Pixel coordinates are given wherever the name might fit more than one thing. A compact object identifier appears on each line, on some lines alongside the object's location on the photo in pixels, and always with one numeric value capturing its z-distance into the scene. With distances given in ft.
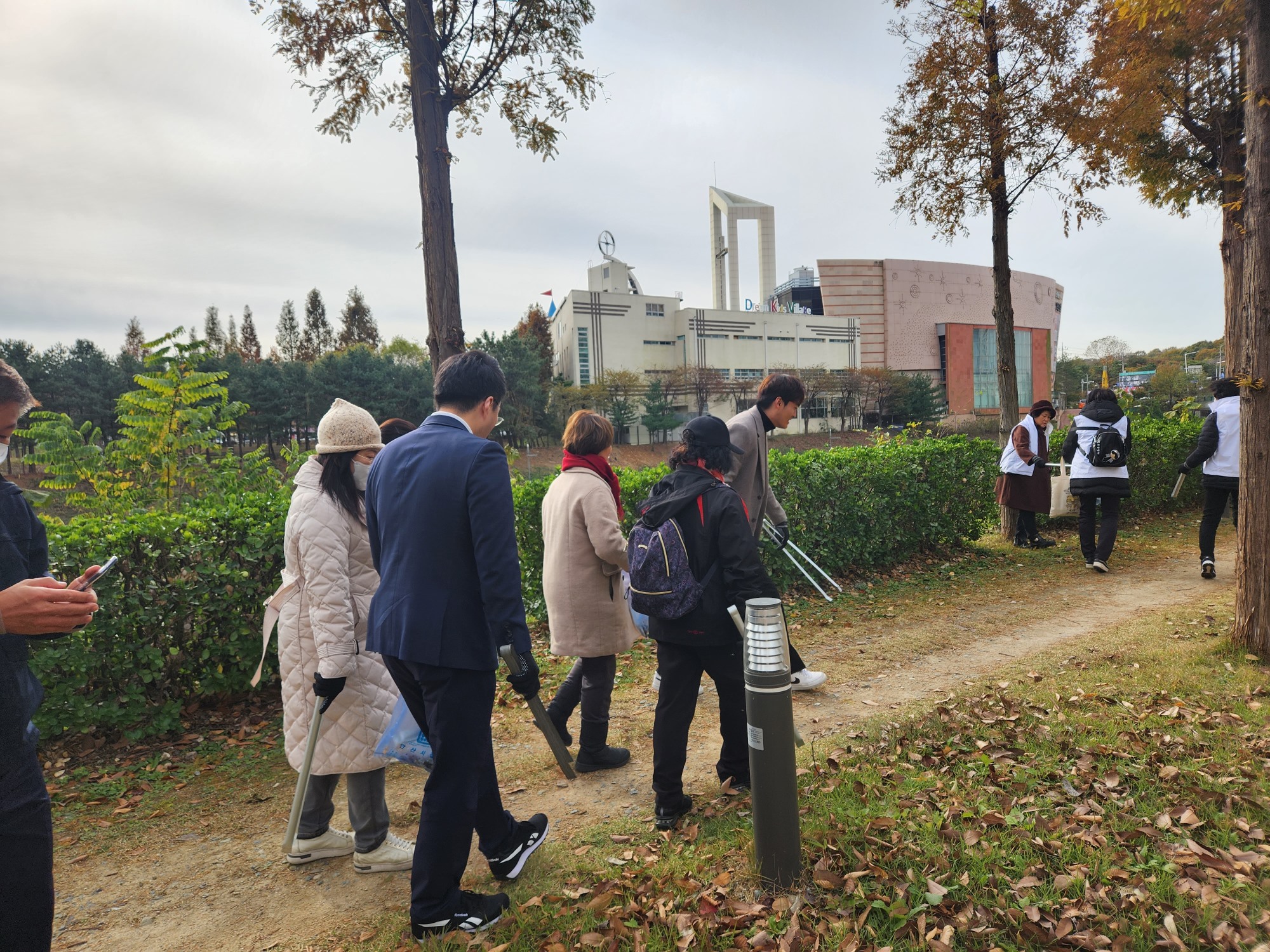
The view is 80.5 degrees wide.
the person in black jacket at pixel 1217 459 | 25.53
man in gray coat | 17.02
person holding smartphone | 6.40
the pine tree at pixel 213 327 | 291.38
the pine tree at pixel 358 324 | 305.53
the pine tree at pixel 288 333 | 306.14
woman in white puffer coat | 10.71
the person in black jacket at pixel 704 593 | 11.37
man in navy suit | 8.91
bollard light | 9.40
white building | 218.18
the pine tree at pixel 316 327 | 310.45
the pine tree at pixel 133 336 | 251.80
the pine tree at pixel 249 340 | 313.53
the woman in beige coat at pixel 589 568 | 13.56
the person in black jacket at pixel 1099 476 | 28.63
